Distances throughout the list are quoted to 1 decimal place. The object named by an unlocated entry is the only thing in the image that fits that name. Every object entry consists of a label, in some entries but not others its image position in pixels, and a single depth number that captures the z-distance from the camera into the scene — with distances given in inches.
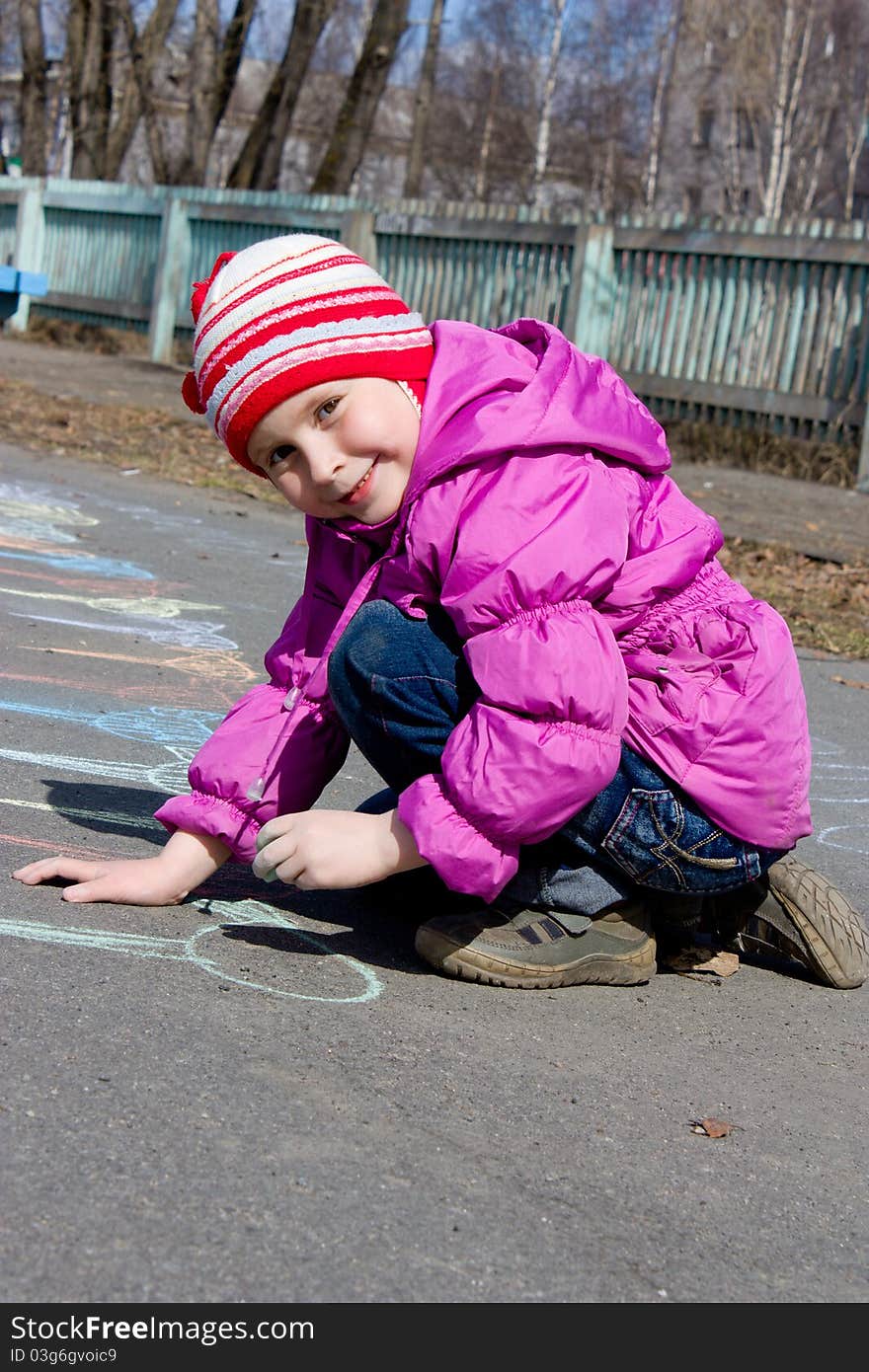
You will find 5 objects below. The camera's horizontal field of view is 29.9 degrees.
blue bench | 481.7
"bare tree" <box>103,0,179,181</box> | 782.5
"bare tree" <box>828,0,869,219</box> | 1402.6
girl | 85.3
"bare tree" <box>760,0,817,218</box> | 1238.3
